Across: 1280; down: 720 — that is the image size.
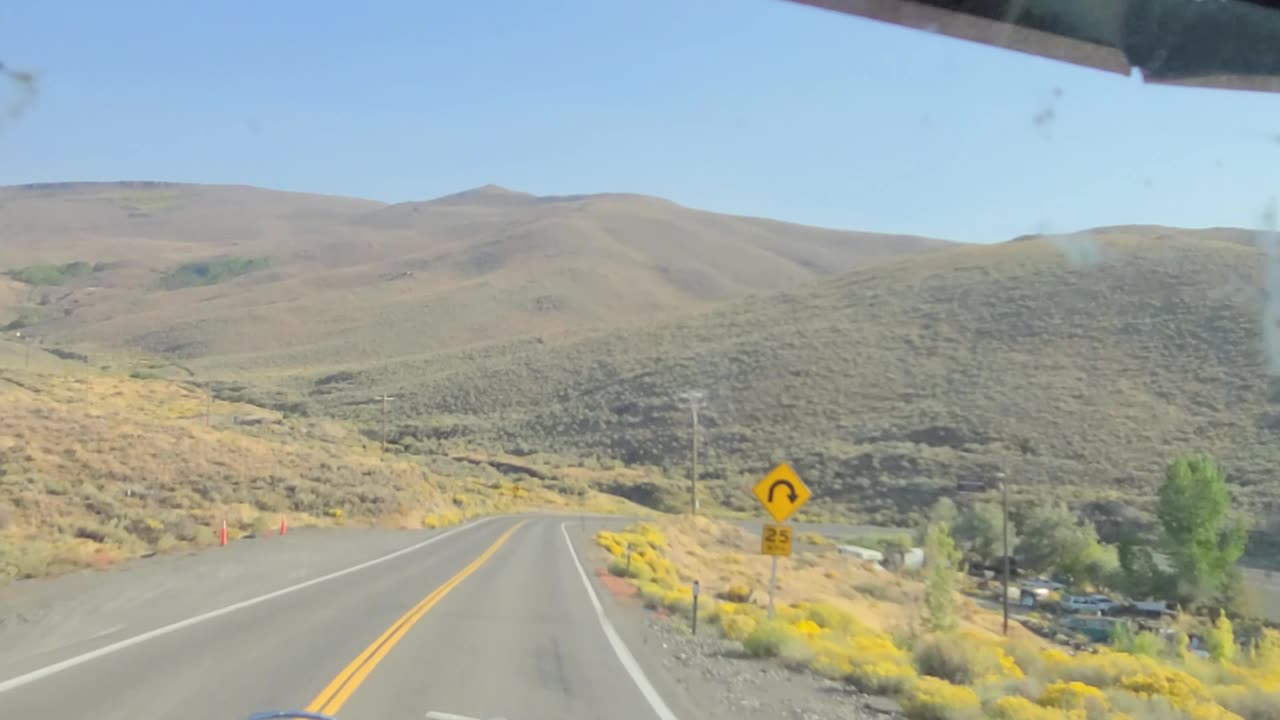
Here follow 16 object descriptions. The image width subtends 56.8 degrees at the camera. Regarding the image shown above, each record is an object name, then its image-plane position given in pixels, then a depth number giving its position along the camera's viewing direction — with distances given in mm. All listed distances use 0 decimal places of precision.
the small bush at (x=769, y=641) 14492
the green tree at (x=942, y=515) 42625
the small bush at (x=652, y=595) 21359
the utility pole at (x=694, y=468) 53938
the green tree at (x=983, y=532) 41781
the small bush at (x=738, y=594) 25297
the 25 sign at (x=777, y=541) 16484
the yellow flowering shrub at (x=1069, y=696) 10625
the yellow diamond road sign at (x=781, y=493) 16984
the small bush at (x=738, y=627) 16266
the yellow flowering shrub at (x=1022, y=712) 9906
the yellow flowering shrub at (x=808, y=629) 16216
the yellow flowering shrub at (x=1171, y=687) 11195
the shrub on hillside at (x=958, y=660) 13406
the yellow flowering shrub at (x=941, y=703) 10195
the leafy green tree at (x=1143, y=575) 28953
